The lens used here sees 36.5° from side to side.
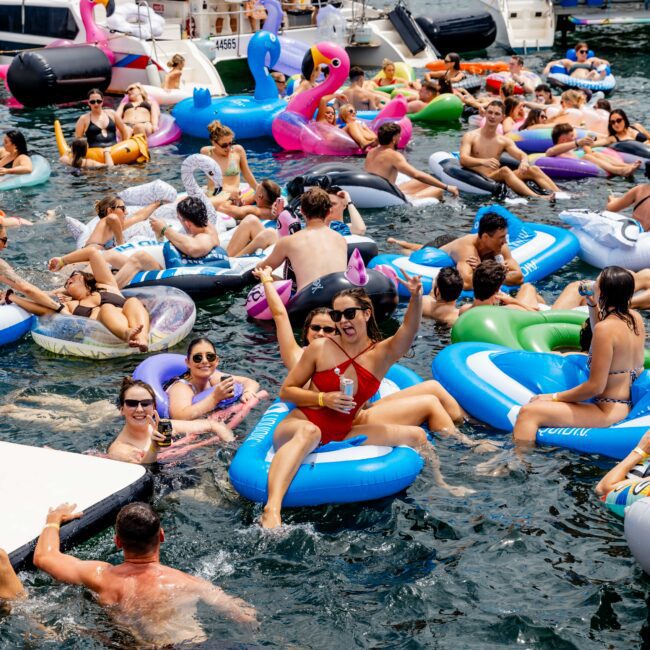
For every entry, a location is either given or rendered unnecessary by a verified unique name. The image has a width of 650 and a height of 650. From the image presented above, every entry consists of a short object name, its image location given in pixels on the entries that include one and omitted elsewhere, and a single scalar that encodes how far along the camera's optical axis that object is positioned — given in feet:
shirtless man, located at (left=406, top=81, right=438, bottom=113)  56.59
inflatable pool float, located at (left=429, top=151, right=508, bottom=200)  40.91
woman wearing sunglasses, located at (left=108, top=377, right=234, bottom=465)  19.70
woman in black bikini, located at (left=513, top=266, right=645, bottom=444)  19.67
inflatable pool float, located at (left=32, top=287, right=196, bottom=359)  26.40
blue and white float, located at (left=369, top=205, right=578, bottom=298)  30.35
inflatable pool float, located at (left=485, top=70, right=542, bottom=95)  64.59
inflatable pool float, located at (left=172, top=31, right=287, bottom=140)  51.44
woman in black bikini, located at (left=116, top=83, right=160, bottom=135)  50.88
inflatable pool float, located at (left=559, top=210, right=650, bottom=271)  31.83
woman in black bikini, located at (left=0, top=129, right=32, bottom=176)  42.45
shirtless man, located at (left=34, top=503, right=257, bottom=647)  14.70
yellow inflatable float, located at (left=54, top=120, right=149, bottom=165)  46.09
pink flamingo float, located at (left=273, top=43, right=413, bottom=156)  48.39
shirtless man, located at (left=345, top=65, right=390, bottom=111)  55.77
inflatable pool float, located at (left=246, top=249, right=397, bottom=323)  26.32
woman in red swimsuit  18.39
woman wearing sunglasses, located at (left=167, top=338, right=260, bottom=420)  21.97
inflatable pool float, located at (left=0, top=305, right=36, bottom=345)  26.94
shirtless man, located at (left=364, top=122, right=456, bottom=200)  39.06
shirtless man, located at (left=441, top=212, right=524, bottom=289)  29.01
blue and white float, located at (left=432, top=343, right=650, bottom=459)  20.59
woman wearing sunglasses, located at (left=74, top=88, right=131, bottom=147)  47.67
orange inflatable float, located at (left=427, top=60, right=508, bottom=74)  70.79
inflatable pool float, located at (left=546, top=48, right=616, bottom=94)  64.69
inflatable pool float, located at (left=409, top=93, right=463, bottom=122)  55.62
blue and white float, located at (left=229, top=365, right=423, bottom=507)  18.62
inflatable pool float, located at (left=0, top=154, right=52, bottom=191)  42.34
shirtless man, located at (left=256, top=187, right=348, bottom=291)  26.53
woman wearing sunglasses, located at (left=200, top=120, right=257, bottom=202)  38.86
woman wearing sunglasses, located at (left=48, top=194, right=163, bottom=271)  30.96
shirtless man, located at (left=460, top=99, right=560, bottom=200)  41.06
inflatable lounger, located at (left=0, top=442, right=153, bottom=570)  16.93
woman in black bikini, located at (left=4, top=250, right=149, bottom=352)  26.32
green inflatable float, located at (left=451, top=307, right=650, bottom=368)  24.31
